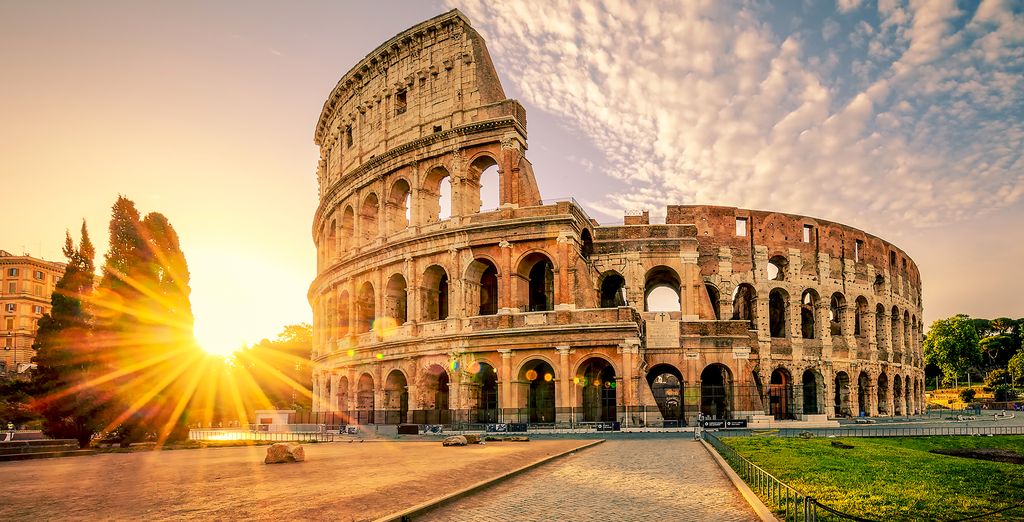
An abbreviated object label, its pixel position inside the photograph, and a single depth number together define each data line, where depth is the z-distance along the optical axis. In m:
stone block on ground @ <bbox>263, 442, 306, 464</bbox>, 17.38
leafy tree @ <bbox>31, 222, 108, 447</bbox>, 24.42
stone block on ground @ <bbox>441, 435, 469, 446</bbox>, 23.52
